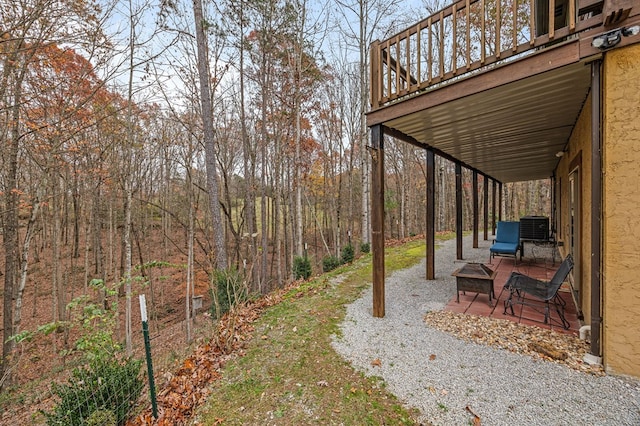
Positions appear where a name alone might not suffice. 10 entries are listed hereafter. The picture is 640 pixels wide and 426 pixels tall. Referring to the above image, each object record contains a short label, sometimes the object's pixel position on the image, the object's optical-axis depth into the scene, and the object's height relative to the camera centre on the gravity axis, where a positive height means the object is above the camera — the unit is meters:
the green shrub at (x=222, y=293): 6.09 -1.97
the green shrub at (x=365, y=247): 10.64 -1.68
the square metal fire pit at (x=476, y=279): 4.27 -1.25
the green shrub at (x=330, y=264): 9.59 -2.07
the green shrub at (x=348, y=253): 9.52 -1.69
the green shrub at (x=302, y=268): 8.88 -2.04
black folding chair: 3.60 -1.30
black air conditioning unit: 8.03 -0.81
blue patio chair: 6.56 -0.99
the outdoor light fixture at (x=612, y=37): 2.31 +1.43
